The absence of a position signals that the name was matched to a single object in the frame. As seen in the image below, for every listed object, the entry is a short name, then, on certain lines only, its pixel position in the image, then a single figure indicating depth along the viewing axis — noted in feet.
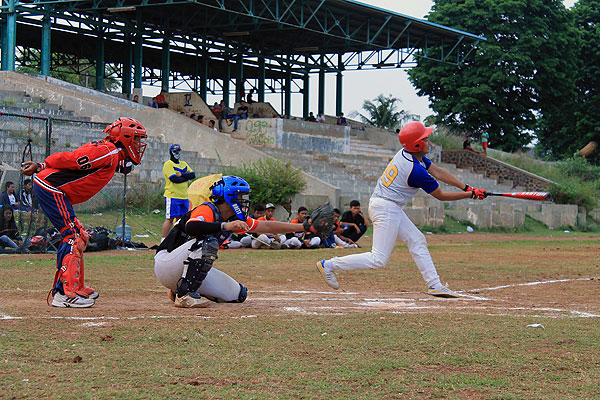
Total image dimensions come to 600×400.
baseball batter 30.41
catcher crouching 26.08
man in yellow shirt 53.72
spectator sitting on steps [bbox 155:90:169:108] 125.92
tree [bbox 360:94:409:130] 188.85
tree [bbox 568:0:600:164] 176.45
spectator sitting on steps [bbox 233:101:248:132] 120.26
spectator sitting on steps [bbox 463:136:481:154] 143.54
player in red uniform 26.71
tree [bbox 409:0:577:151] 160.56
